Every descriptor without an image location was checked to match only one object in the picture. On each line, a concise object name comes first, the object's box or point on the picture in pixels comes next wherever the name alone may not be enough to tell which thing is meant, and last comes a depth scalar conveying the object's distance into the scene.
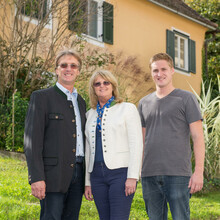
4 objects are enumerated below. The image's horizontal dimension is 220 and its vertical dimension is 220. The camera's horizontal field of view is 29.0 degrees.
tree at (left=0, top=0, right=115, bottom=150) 9.84
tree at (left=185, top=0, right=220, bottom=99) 17.87
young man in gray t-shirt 3.63
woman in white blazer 3.37
